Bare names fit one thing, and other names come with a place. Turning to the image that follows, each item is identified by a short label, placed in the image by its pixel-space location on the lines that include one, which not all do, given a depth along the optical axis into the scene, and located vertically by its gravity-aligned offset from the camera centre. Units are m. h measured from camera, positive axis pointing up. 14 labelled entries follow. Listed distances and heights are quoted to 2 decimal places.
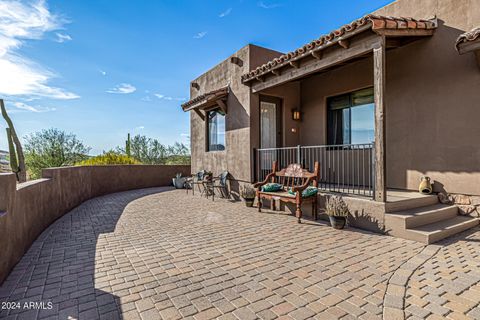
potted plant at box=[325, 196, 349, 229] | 5.05 -1.20
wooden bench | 5.70 -0.74
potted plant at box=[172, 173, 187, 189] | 13.05 -1.24
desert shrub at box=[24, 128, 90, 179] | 14.65 +0.67
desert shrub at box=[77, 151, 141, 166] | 12.85 +0.04
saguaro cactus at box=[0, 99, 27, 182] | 11.32 +0.56
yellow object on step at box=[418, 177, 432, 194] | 5.64 -0.70
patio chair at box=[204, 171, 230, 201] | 9.02 -1.03
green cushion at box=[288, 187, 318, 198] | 5.80 -0.84
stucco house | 4.84 +1.37
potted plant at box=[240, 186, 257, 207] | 7.46 -1.17
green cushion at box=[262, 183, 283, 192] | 6.69 -0.82
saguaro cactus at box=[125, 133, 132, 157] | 17.47 +1.01
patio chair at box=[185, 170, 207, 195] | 10.29 -0.92
